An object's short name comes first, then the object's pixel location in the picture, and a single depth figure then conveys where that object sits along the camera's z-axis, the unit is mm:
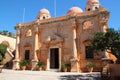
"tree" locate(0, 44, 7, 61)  11819
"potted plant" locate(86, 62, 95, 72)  10153
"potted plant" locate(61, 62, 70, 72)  10982
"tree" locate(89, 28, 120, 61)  7089
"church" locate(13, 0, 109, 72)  10727
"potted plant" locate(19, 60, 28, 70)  12728
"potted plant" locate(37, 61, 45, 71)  12082
